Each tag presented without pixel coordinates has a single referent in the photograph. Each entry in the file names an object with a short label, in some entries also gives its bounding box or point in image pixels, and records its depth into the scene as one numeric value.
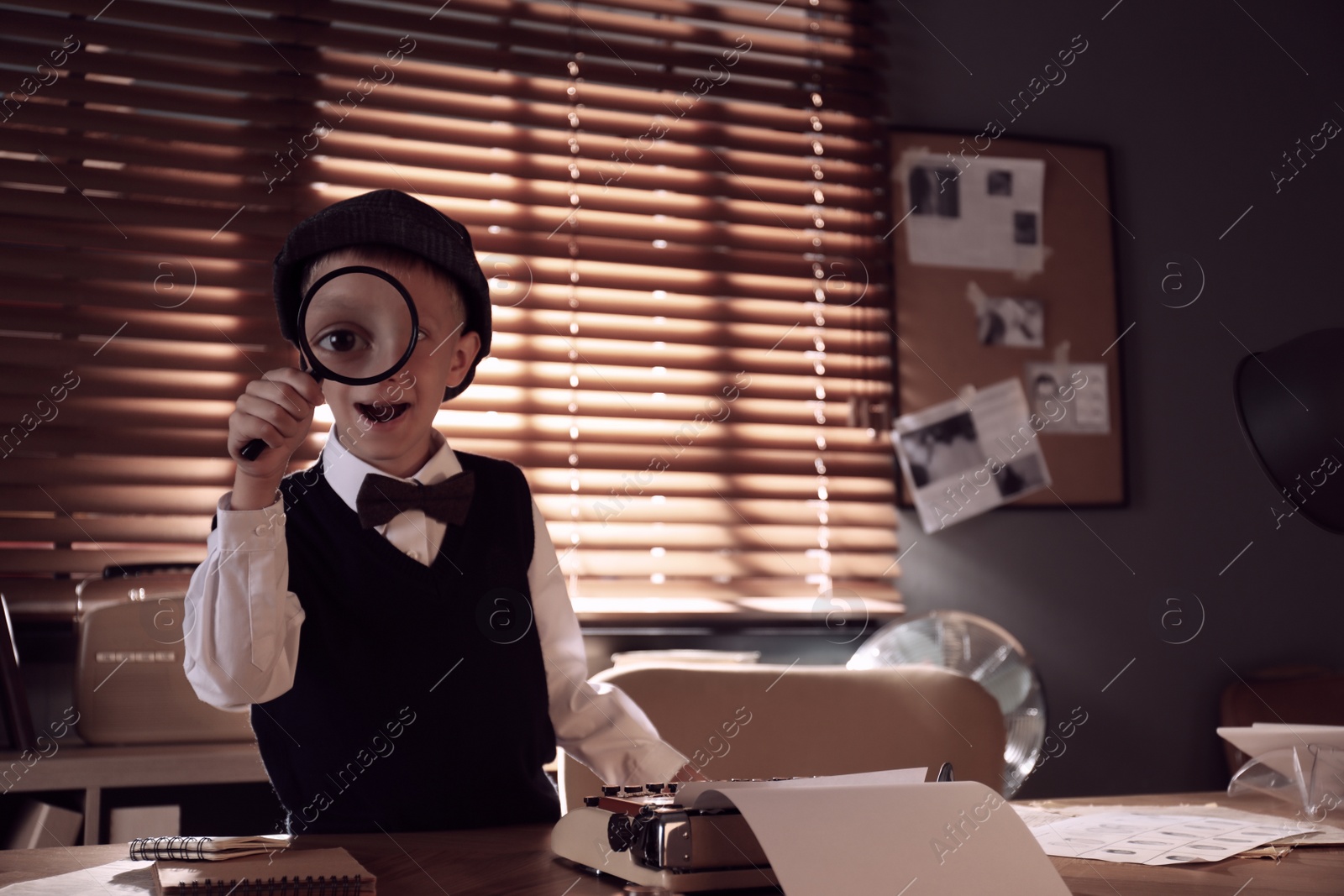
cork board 2.60
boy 1.11
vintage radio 1.74
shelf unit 1.64
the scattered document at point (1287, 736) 0.99
